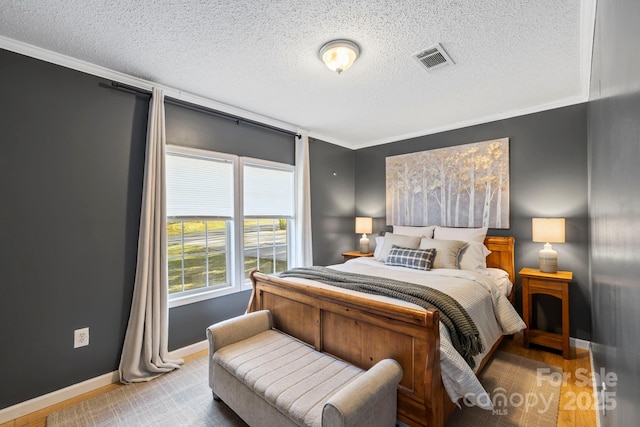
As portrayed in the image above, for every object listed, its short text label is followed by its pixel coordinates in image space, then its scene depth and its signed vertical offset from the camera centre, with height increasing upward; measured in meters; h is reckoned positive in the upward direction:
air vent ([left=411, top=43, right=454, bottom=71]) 2.08 +1.21
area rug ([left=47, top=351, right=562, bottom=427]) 1.86 -1.36
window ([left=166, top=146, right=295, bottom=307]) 2.82 -0.05
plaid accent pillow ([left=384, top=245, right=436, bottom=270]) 2.94 -0.46
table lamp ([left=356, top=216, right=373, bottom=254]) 4.38 -0.22
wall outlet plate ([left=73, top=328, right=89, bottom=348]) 2.19 -0.94
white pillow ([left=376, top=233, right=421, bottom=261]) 3.33 -0.33
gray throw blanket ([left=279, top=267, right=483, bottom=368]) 1.74 -0.56
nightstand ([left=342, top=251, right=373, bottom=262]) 4.20 -0.59
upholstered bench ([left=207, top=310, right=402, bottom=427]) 1.33 -0.95
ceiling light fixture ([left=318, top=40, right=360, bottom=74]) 1.98 +1.17
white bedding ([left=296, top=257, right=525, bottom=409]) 1.55 -0.73
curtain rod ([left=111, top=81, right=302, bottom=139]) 2.42 +1.11
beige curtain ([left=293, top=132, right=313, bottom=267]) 3.79 +0.12
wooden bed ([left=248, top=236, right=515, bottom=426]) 1.51 -0.78
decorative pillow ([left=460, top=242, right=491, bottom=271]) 2.97 -0.47
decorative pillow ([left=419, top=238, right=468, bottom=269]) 2.97 -0.40
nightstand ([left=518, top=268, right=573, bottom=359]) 2.64 -0.79
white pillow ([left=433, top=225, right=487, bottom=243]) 3.20 -0.23
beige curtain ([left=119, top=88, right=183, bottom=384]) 2.37 -0.56
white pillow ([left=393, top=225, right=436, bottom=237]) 3.60 -0.21
